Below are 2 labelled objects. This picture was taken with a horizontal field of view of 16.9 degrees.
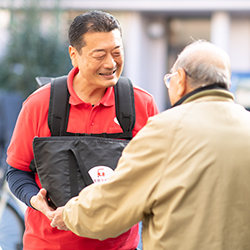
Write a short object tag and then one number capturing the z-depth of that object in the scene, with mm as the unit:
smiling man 4097
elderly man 2967
